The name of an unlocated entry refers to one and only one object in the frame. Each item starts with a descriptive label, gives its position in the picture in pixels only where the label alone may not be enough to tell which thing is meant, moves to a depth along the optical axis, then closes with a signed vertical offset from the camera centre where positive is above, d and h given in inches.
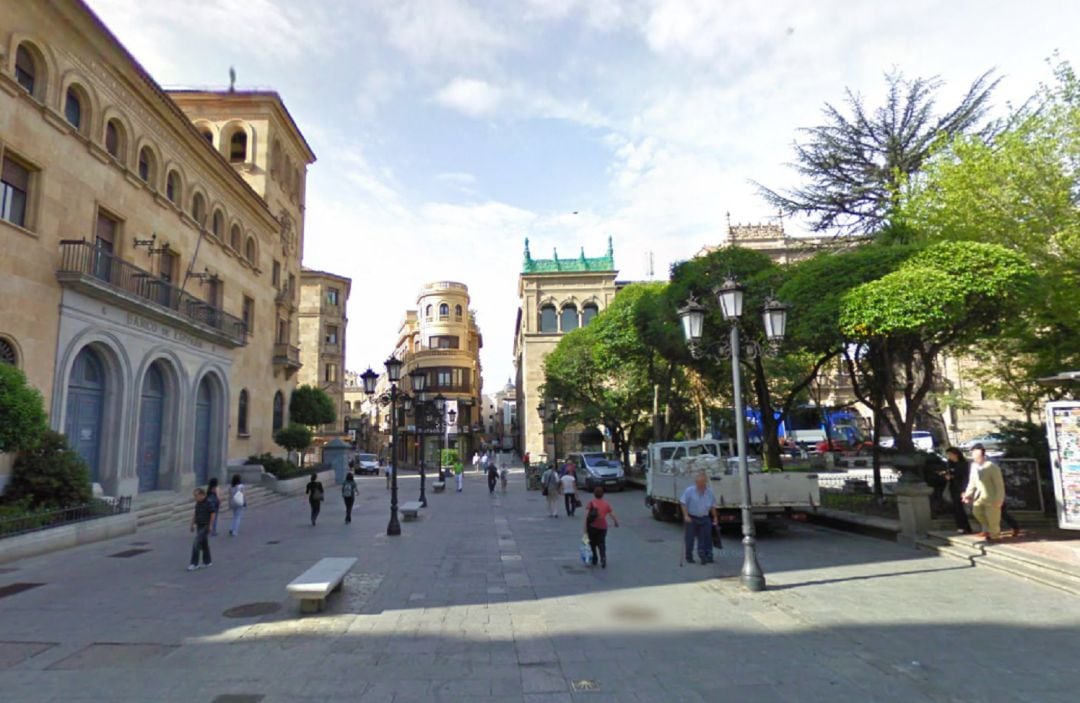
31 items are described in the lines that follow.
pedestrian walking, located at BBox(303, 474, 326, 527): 655.8 -67.1
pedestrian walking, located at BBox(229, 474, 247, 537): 565.6 -63.5
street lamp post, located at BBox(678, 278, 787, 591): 339.6 +54.5
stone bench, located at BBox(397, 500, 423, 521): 714.2 -94.8
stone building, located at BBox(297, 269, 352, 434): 2182.6 +382.5
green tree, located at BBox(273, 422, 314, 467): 1196.5 -7.5
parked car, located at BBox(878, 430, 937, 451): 1557.6 -43.2
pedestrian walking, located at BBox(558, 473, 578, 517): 724.7 -76.1
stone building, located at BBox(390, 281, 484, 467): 2529.5 +305.2
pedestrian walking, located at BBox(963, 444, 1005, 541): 412.2 -48.3
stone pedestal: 457.1 -66.5
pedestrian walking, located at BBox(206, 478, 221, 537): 424.2 -43.9
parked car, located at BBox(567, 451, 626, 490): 1093.1 -83.2
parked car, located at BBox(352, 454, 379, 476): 1930.4 -106.7
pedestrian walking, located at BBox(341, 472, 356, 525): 689.0 -68.0
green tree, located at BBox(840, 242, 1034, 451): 470.3 +99.8
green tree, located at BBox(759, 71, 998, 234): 770.8 +342.4
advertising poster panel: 401.1 -24.7
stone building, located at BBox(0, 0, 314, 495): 584.4 +232.4
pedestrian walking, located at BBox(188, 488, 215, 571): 419.2 -60.9
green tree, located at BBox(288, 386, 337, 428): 1326.3 +59.2
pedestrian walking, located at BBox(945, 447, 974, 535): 452.1 -46.9
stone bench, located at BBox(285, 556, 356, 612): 290.5 -74.5
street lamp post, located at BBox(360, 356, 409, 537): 610.5 +57.9
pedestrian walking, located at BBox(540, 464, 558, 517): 748.6 -74.0
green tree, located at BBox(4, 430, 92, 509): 512.1 -34.1
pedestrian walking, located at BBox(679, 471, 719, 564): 405.4 -58.1
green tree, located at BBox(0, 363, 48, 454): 419.8 +18.4
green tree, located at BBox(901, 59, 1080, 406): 565.3 +217.0
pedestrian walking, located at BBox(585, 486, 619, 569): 401.7 -62.9
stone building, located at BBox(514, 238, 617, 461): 2316.7 +495.7
